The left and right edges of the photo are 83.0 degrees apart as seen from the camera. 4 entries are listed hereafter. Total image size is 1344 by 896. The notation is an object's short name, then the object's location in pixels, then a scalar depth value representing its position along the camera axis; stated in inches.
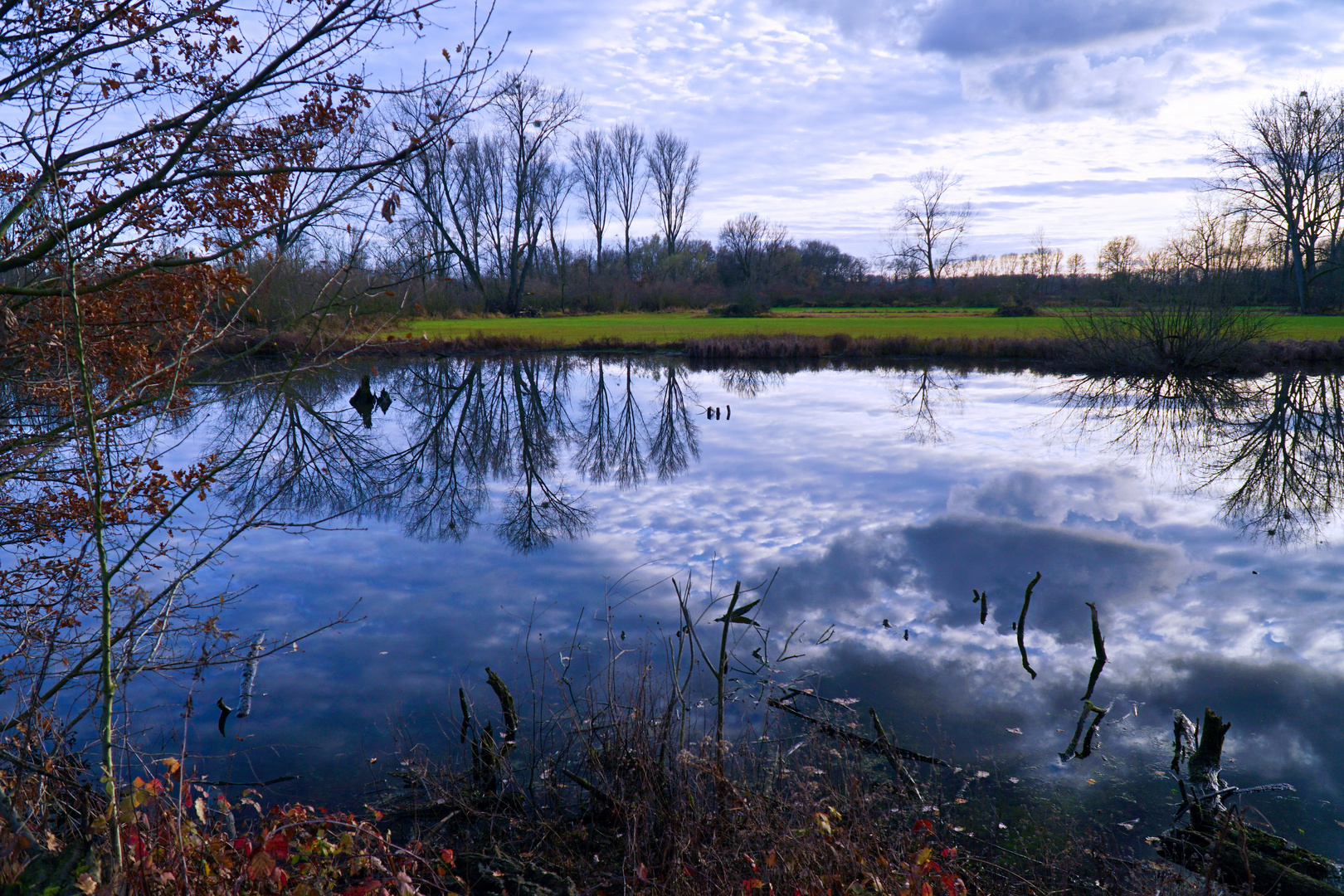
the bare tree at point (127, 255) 131.1
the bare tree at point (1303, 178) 1444.4
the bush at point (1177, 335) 789.9
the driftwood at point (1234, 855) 133.7
